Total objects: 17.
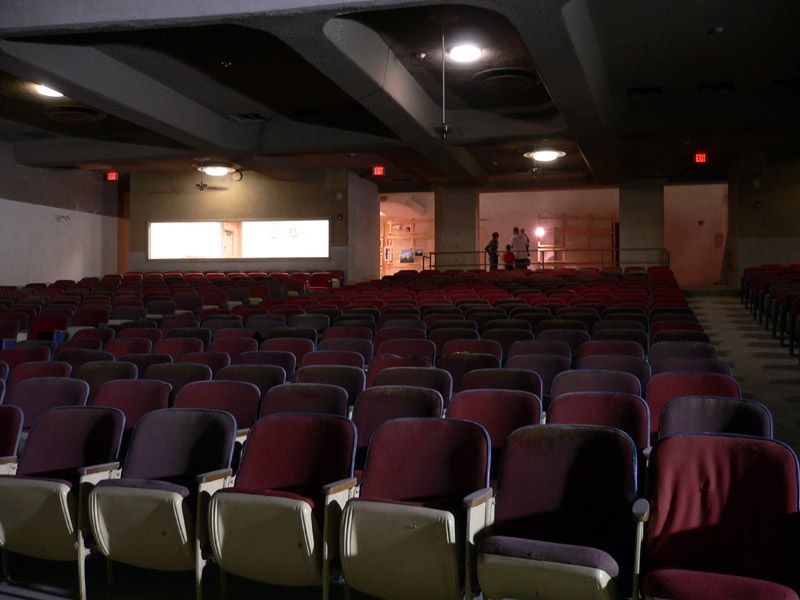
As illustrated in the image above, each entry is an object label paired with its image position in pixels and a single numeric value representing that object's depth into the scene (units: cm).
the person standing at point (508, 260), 1984
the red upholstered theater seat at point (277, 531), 282
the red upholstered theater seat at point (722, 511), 250
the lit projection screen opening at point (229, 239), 1845
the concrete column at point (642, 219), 1845
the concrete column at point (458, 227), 2014
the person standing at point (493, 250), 1864
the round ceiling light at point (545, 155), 1499
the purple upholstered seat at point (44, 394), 462
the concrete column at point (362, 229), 1809
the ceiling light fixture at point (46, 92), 1117
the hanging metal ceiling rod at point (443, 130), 1024
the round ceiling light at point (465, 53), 947
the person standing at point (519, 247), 1894
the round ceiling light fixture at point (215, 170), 1647
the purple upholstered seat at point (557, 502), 251
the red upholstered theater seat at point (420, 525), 266
